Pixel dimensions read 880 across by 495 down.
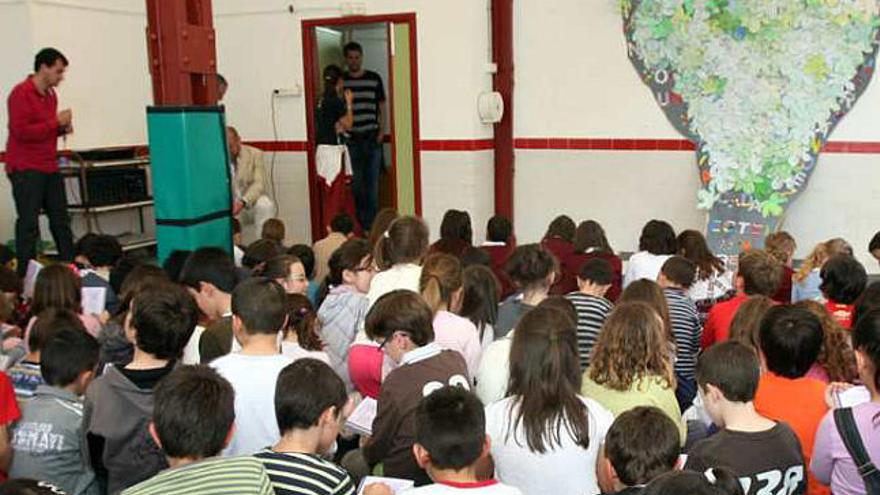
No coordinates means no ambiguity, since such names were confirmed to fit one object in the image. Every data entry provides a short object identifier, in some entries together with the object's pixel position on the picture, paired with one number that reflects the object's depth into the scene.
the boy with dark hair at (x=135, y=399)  2.59
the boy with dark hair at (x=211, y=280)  3.60
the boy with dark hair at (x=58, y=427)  2.62
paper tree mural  6.66
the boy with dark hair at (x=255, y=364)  2.63
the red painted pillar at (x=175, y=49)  5.47
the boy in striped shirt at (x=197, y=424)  1.88
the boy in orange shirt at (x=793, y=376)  2.63
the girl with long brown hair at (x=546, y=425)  2.39
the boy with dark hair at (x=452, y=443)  2.02
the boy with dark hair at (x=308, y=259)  4.71
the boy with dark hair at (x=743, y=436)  2.24
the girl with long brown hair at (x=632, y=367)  2.73
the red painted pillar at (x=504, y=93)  7.73
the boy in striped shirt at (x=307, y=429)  2.02
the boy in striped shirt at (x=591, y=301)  3.50
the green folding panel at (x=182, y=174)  5.37
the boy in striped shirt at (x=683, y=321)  3.81
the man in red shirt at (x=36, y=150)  6.02
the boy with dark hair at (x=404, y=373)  2.73
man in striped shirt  8.56
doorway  8.00
